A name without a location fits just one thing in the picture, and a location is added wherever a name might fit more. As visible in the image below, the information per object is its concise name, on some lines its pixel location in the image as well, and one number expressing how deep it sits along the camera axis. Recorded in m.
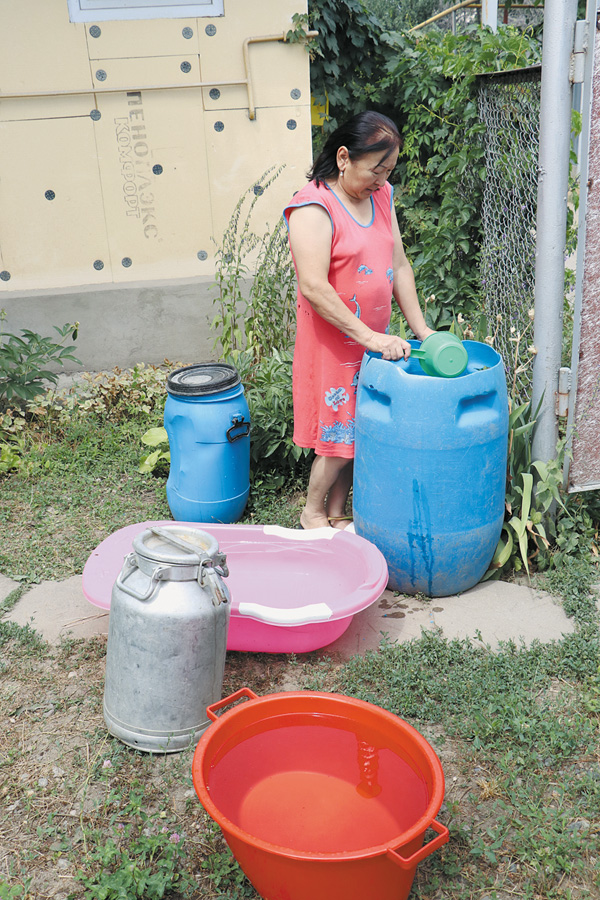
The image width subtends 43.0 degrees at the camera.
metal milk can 2.12
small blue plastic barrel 3.47
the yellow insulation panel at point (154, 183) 4.97
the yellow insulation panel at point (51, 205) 4.93
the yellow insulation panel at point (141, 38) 4.79
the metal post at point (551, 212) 2.69
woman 2.87
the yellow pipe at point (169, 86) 4.82
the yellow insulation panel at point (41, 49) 4.68
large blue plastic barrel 2.75
